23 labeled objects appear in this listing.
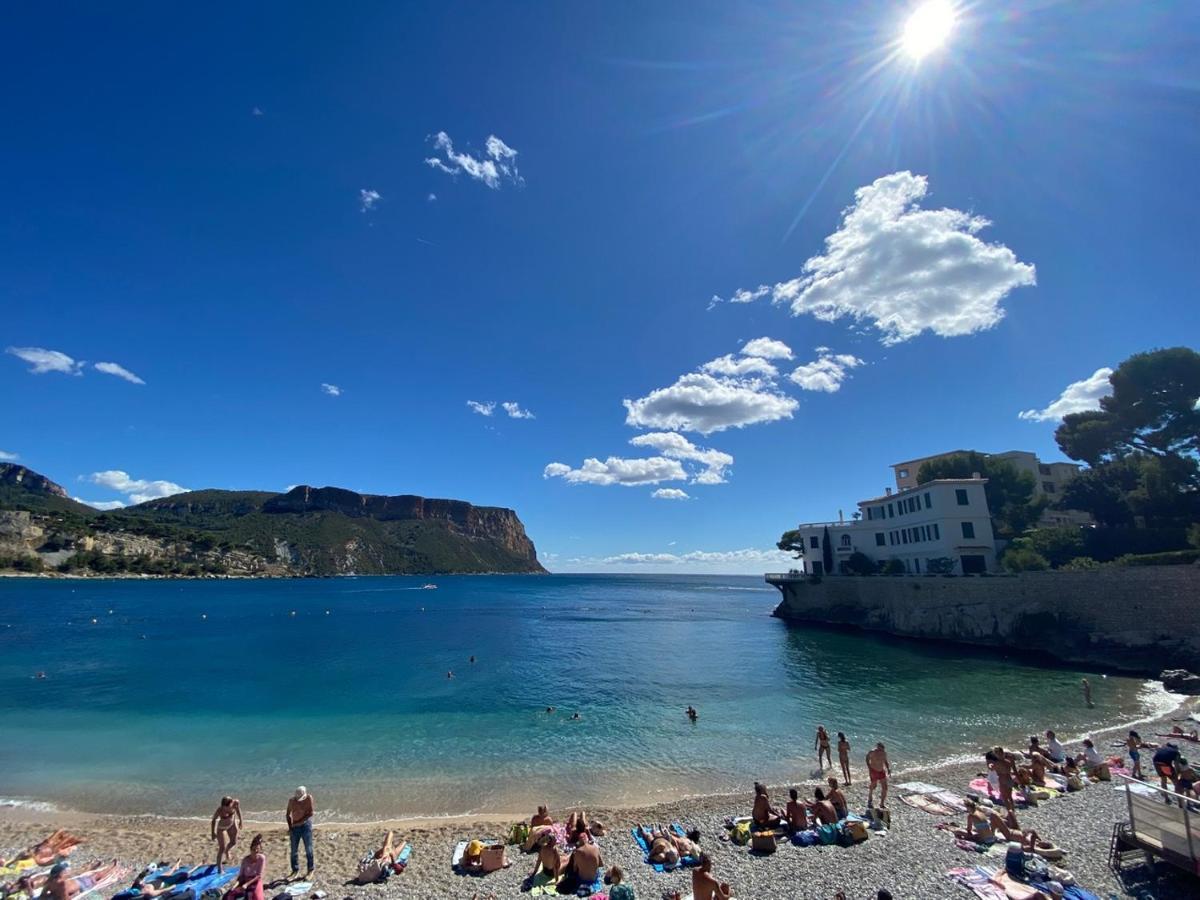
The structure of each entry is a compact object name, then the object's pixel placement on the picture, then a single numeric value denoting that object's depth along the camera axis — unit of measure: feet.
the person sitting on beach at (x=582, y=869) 30.60
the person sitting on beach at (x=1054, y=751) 49.65
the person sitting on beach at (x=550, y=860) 31.71
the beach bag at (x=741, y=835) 36.43
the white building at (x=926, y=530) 138.72
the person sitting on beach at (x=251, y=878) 28.68
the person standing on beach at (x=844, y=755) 49.57
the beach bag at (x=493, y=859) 33.58
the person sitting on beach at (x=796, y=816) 37.37
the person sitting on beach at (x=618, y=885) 28.12
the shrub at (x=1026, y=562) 116.98
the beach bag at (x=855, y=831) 35.58
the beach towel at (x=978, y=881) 27.91
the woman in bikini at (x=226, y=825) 34.45
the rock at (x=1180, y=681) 78.38
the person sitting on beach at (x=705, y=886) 26.53
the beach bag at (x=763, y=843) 34.78
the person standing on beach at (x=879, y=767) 42.06
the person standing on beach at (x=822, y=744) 54.22
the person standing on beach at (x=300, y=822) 33.14
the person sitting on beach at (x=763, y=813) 38.01
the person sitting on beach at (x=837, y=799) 39.68
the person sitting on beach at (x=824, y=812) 37.93
